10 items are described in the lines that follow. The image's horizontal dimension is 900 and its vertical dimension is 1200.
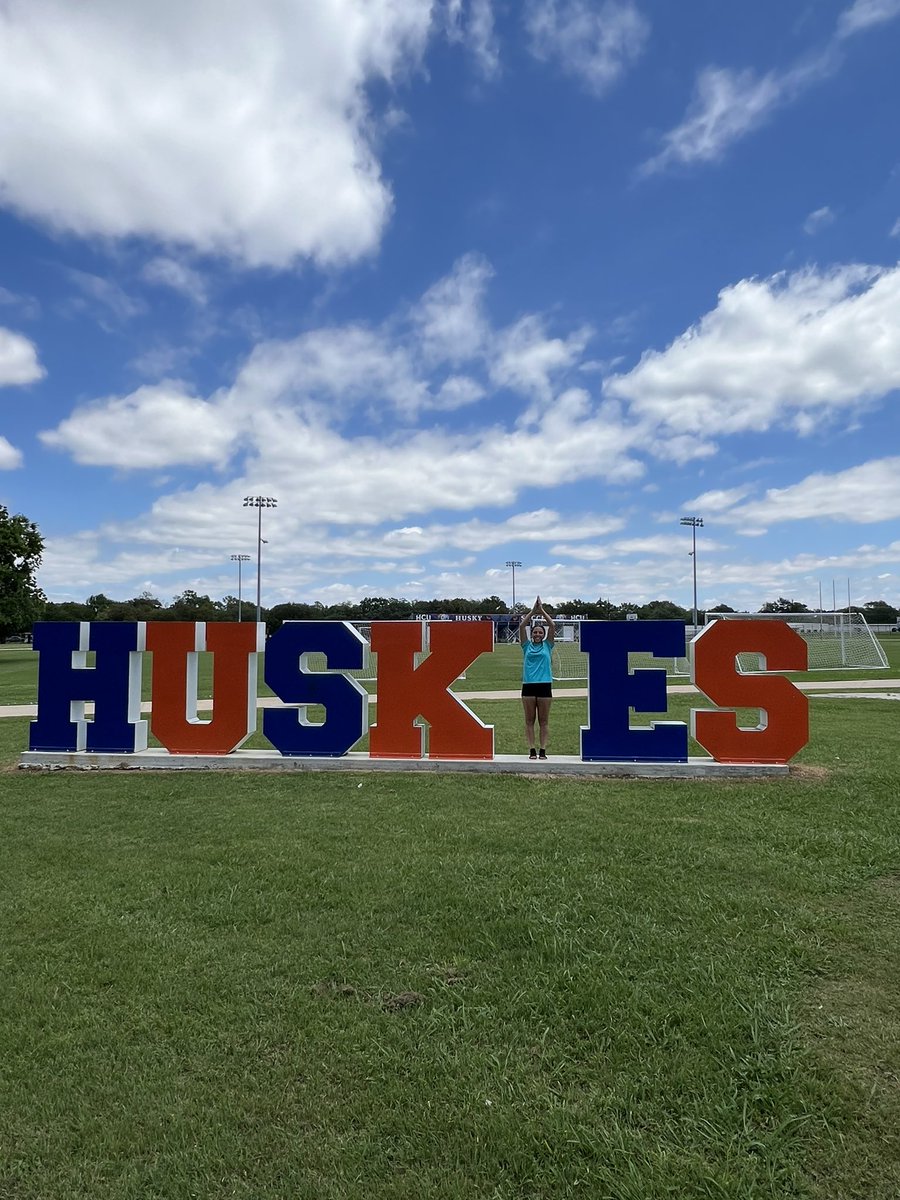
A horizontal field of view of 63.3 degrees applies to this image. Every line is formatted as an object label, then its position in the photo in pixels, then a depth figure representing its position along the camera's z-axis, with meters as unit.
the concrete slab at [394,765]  8.84
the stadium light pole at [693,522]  67.44
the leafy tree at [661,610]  98.44
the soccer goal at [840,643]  28.59
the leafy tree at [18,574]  49.06
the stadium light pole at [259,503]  60.09
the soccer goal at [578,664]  25.80
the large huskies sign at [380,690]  8.98
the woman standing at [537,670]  9.36
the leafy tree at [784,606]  112.74
